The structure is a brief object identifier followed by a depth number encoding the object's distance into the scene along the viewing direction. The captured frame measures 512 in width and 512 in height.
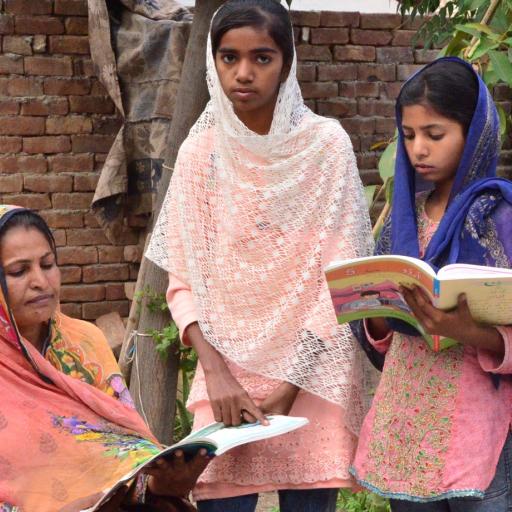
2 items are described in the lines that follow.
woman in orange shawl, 2.65
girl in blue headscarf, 2.38
